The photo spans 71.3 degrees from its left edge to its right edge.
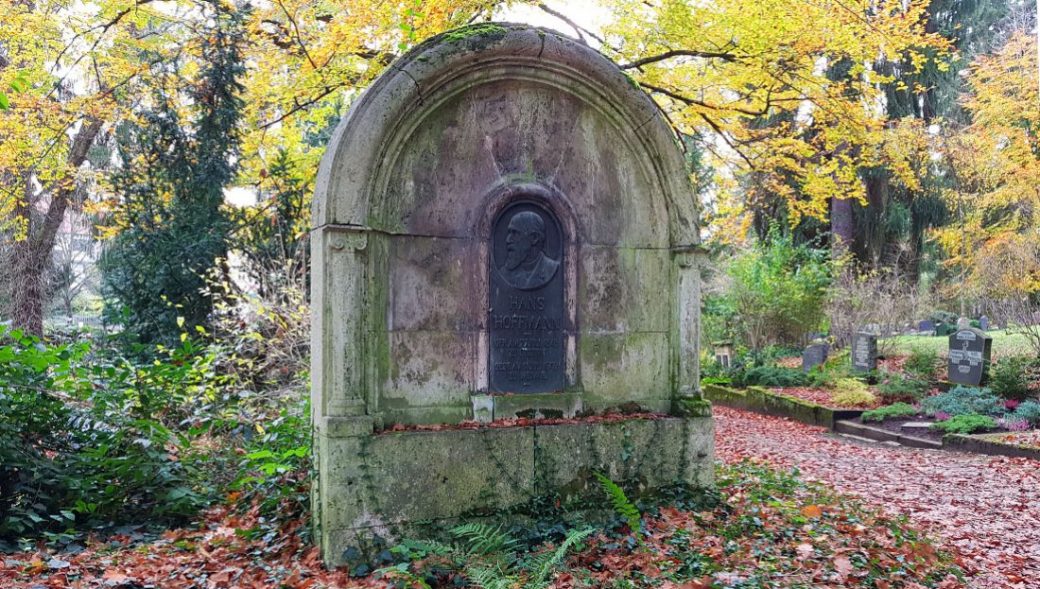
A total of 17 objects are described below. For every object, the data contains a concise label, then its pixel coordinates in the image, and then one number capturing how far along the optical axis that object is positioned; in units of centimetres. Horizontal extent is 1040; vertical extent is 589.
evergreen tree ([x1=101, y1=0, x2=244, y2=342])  1197
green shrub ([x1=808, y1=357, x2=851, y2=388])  1598
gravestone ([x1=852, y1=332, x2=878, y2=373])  1630
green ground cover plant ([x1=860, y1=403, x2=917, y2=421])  1280
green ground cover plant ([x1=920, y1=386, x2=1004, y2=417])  1226
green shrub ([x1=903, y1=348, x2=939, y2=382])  1482
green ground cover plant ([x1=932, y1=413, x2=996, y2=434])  1116
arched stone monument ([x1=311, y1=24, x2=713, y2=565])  504
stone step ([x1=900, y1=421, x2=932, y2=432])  1179
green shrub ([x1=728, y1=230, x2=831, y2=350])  1870
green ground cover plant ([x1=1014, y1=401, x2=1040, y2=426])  1150
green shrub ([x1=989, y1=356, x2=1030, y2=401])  1288
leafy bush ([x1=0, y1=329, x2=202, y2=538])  538
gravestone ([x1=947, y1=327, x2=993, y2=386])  1380
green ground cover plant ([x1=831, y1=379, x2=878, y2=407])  1383
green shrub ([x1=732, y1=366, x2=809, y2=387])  1634
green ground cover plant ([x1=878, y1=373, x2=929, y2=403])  1412
